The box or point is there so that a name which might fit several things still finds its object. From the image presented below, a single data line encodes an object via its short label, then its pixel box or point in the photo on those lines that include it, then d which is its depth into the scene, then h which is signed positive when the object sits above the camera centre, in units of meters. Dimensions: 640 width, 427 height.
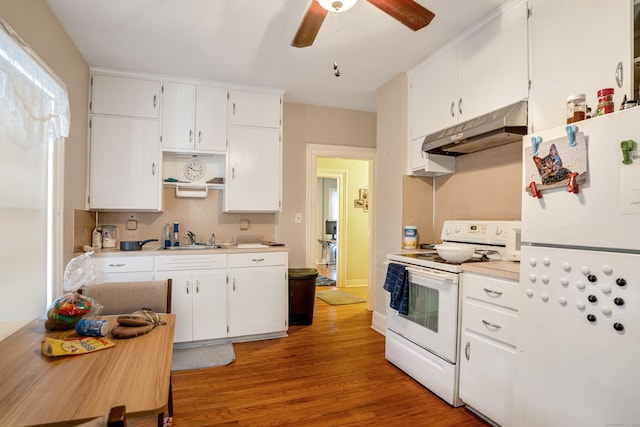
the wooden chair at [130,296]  1.73 -0.45
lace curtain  1.61 +0.65
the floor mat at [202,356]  2.66 -1.23
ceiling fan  1.58 +1.01
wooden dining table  0.82 -0.49
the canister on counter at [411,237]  3.04 -0.21
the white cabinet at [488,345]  1.78 -0.74
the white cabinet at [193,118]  3.23 +0.93
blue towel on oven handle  2.44 -0.55
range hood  2.05 +0.56
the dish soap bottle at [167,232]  3.45 -0.22
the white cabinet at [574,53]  1.56 +0.85
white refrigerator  1.26 -0.26
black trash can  3.60 -0.92
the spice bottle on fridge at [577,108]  1.55 +0.51
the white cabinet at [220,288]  2.90 -0.72
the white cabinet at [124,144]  3.03 +0.62
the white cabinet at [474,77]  2.11 +1.03
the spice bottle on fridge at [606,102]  1.46 +0.51
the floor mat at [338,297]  4.65 -1.23
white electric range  2.10 -0.68
